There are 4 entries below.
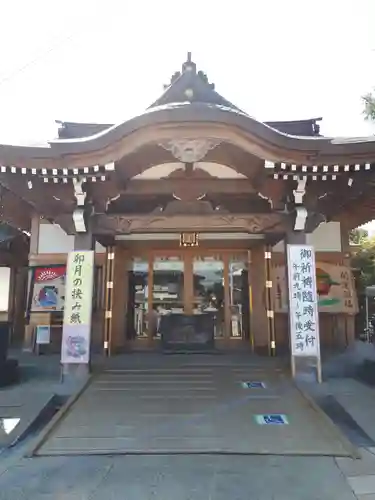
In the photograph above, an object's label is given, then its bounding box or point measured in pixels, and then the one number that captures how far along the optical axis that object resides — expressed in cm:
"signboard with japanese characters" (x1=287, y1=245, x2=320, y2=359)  588
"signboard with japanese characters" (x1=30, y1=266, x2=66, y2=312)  839
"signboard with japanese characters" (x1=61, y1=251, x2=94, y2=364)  595
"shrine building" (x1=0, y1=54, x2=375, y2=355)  554
